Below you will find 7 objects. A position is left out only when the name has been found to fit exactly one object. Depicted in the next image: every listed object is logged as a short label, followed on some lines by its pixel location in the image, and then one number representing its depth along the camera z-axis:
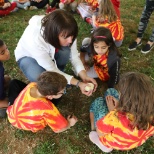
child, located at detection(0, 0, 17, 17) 4.70
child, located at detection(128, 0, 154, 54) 3.31
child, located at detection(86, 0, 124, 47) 3.26
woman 1.99
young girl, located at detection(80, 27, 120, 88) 2.55
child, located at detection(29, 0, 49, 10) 5.01
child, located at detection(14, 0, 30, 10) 5.01
